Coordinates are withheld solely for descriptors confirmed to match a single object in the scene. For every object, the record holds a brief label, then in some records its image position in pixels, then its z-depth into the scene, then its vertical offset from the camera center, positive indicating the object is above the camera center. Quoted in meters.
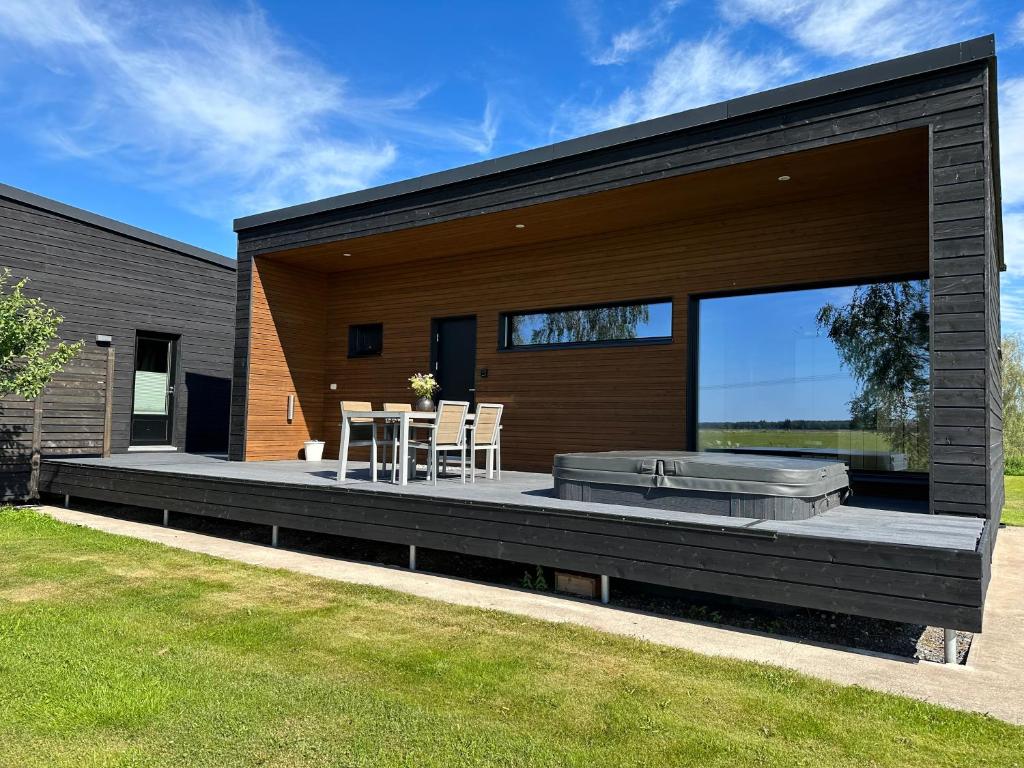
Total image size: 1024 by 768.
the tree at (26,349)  6.87 +0.46
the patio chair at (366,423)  5.63 -0.19
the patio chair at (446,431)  5.55 -0.20
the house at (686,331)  3.92 +0.80
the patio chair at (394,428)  5.69 -0.20
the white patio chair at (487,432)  6.01 -0.22
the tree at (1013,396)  19.53 +0.78
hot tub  3.84 -0.42
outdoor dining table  5.38 -0.20
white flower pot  8.82 -0.61
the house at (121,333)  8.27 +0.94
